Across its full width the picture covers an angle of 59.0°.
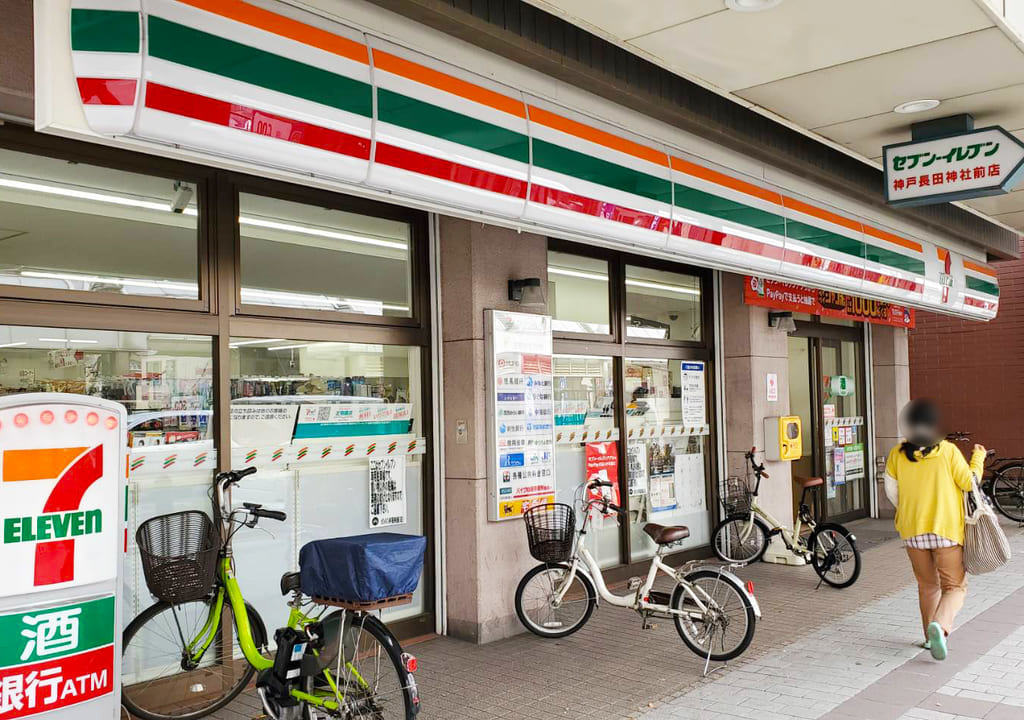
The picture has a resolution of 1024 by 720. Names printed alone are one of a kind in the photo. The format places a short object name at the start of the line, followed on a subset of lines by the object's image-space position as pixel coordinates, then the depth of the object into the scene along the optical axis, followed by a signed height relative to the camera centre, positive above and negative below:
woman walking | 6.01 -0.82
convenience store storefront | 3.67 +0.98
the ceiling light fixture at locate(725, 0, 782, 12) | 4.80 +2.05
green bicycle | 4.23 -1.30
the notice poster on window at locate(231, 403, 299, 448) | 5.77 -0.17
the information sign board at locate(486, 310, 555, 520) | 6.65 -0.16
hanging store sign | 6.91 +1.71
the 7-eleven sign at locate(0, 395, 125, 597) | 3.61 -0.38
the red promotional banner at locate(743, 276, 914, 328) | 9.24 +0.96
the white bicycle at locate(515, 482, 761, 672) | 5.80 -1.39
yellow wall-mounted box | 9.59 -0.53
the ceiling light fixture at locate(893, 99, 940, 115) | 6.75 +2.10
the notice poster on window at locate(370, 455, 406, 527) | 6.50 -0.69
